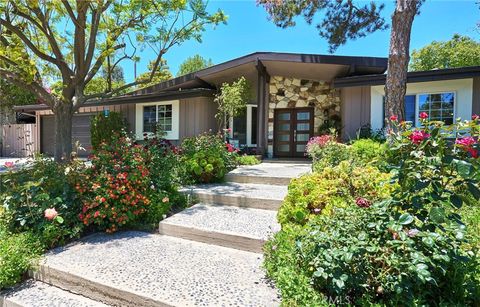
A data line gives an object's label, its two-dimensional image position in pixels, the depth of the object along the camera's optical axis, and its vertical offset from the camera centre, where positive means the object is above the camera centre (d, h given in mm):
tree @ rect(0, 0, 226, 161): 6188 +2758
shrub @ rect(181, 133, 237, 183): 6111 -481
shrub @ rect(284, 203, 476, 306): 1904 -904
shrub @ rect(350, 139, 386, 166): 6228 -201
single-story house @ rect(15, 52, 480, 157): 8367 +1554
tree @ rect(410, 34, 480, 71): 20000 +6933
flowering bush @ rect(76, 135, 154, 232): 3924 -749
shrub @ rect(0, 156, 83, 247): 3547 -892
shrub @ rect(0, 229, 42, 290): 2857 -1307
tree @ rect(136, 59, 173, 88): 7789 +2364
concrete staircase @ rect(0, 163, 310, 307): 2506 -1383
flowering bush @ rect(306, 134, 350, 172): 5805 -271
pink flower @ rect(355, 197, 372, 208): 2643 -599
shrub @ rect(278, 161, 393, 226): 3086 -607
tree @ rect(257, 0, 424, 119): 8578 +4092
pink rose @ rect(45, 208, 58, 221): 3416 -938
